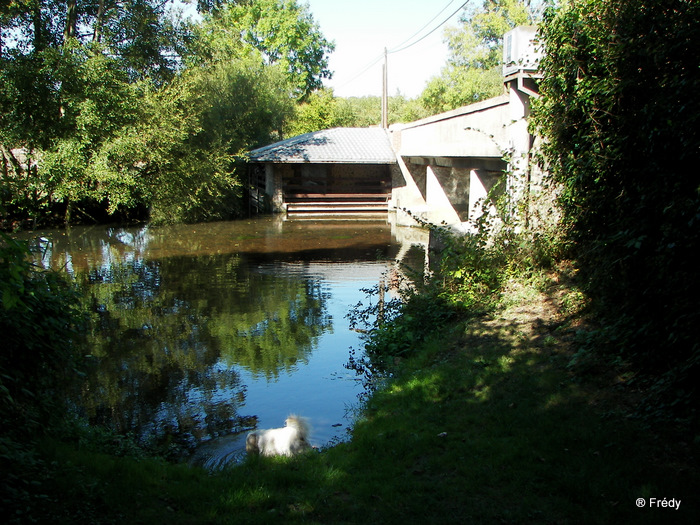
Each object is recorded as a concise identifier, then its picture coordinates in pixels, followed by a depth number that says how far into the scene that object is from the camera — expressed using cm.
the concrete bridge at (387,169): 1556
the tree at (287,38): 4906
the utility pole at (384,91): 3316
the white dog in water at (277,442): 526
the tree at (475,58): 4150
